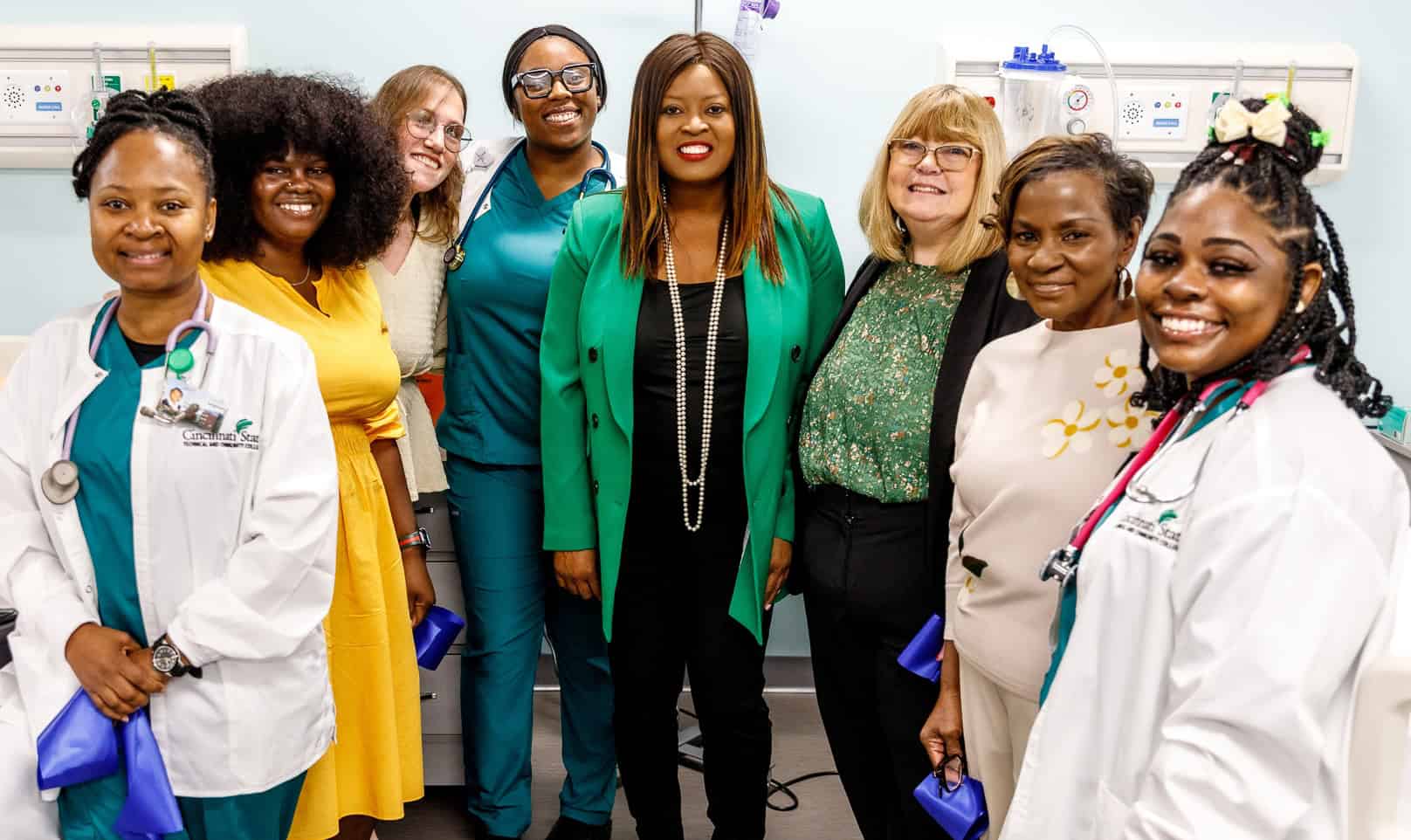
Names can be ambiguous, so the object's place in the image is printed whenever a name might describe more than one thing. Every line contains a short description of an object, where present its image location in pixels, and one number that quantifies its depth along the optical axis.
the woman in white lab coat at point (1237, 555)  0.99
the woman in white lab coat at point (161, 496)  1.43
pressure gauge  2.76
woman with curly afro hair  1.75
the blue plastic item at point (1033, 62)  2.73
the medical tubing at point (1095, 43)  2.78
